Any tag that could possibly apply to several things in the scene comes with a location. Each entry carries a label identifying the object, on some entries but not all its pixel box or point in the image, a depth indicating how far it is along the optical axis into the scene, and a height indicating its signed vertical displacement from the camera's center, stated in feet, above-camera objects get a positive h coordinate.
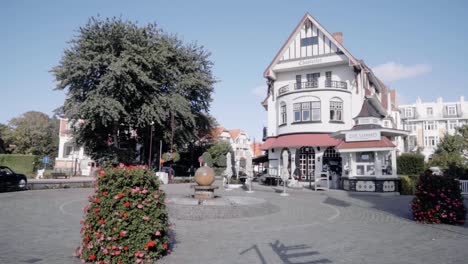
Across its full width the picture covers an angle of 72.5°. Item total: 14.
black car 66.18 -3.62
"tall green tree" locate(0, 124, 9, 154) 187.93 +13.98
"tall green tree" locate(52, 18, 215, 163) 87.35 +23.77
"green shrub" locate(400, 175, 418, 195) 70.85 -3.94
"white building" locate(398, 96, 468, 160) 235.81 +36.12
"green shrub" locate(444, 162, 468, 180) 75.92 -1.28
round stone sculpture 44.50 -1.51
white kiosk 69.62 +2.90
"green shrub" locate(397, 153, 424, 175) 95.25 +0.94
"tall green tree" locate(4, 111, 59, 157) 187.73 +16.18
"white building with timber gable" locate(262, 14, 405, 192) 99.50 +22.27
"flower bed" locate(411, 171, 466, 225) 33.65 -3.73
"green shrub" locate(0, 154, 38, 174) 134.07 +0.64
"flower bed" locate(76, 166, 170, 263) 17.84 -3.17
